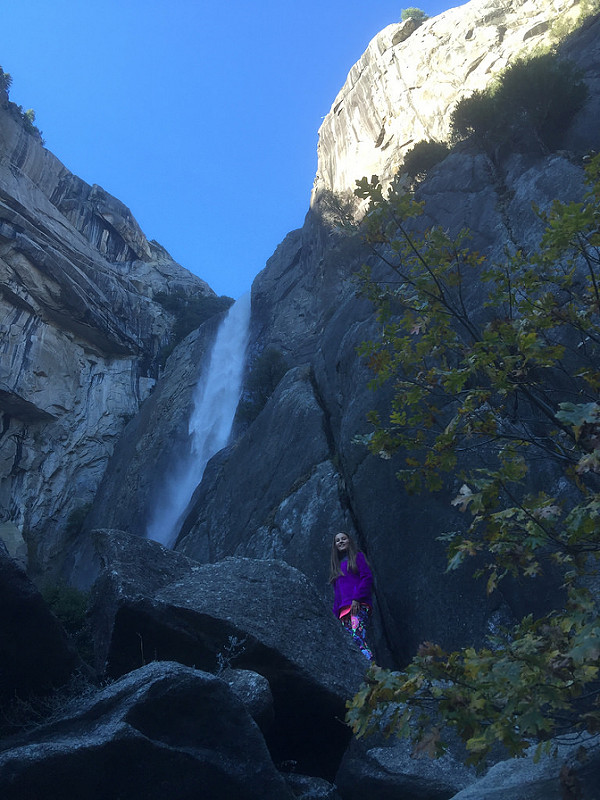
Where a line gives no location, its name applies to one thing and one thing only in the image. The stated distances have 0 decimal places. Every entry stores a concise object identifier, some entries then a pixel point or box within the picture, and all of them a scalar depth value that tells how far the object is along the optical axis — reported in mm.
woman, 8508
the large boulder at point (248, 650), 6352
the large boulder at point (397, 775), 5176
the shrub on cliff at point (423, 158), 21344
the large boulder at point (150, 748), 4090
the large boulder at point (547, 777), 3096
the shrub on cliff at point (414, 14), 33719
